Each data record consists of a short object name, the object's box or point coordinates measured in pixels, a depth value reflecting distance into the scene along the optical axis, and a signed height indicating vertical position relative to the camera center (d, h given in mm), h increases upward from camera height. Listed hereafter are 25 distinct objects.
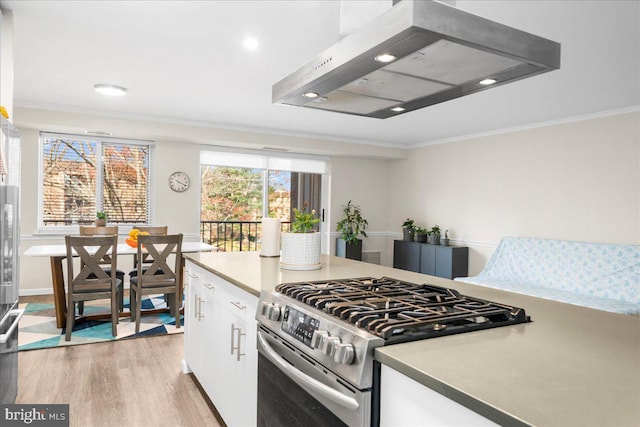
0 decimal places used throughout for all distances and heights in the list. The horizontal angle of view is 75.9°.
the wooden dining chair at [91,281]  3465 -687
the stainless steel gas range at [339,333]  1028 -360
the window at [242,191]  6652 +235
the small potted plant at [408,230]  6957 -346
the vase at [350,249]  7113 -720
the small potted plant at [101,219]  5002 -215
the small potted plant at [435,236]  6462 -409
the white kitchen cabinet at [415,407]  790 -415
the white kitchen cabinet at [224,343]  1795 -724
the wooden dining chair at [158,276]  3725 -684
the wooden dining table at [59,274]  3688 -677
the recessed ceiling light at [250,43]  2896 +1172
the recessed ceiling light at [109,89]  3955 +1099
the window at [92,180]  5414 +296
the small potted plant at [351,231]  7148 -421
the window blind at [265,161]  6352 +743
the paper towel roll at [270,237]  2715 -207
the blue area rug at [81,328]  3492 -1191
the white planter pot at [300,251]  2238 -246
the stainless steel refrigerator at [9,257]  1810 -265
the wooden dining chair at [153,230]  4911 -332
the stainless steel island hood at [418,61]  1132 +487
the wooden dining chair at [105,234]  4238 -358
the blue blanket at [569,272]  3953 -650
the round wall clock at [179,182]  5988 +325
